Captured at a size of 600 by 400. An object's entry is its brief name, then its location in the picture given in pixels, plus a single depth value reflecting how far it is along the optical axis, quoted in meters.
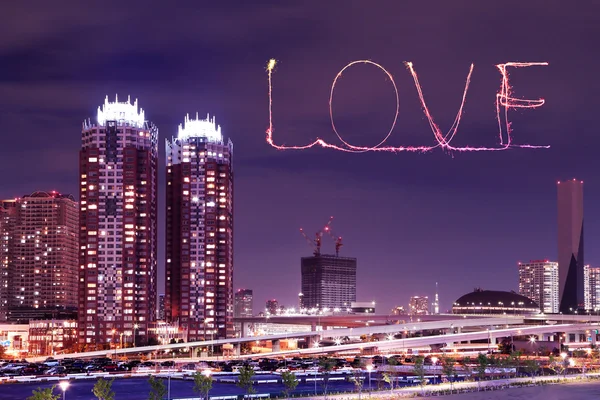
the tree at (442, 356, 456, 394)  103.31
